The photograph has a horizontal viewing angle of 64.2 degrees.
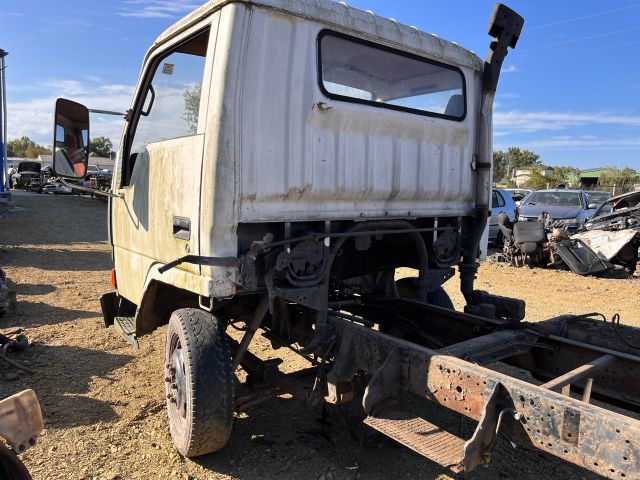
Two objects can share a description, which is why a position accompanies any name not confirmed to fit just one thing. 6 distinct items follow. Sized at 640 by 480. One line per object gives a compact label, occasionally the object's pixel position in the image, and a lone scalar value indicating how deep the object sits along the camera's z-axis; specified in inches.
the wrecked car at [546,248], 418.3
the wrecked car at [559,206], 558.9
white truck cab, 111.7
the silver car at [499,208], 544.4
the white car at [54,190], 1284.2
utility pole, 534.9
